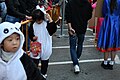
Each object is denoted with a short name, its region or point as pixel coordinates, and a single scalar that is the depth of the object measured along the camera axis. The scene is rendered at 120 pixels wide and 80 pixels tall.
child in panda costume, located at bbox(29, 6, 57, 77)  2.93
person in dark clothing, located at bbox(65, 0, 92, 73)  3.47
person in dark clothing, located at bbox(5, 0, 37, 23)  3.64
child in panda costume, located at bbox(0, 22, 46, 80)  1.65
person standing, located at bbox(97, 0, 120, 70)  3.50
